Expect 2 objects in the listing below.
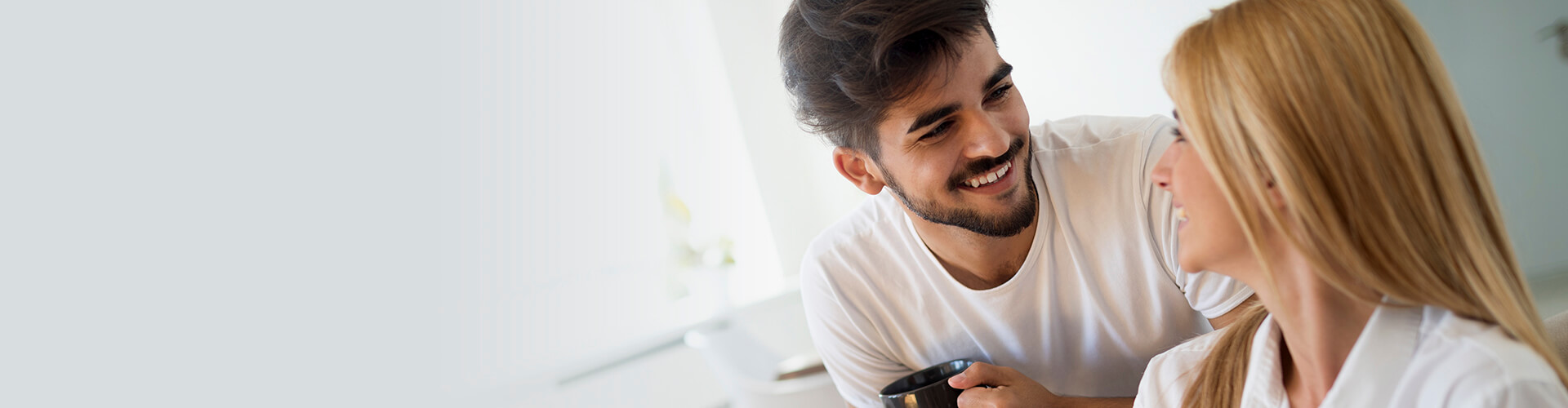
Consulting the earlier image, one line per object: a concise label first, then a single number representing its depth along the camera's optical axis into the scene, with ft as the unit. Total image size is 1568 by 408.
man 4.14
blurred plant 7.07
